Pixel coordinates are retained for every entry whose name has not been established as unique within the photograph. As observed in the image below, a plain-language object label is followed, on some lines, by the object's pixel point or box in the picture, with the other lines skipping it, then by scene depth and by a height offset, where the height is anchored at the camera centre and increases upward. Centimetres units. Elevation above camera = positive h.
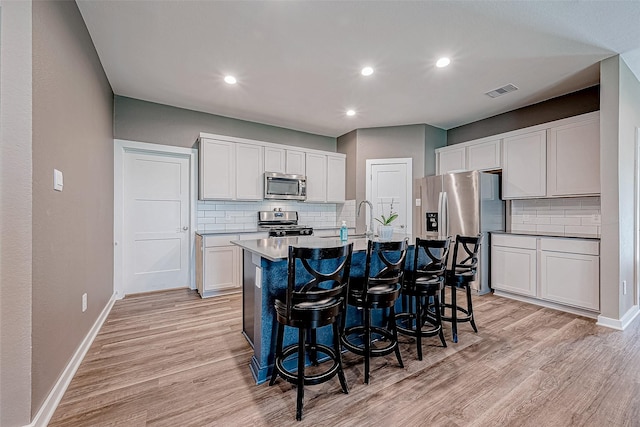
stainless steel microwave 468 +48
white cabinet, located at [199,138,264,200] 421 +69
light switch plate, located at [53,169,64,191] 177 +22
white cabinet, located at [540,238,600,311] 317 -69
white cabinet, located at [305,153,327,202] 518 +70
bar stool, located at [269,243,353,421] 167 -60
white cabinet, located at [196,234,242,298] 396 -74
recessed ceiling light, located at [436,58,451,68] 296 +162
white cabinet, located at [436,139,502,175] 432 +95
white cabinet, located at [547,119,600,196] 336 +68
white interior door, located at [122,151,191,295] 405 -11
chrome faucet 322 -21
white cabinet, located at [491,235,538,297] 372 -69
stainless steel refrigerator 409 +9
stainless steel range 463 -17
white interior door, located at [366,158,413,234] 506 +47
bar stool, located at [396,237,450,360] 234 -59
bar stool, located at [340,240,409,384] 203 -59
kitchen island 205 -59
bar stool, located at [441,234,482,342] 262 -62
